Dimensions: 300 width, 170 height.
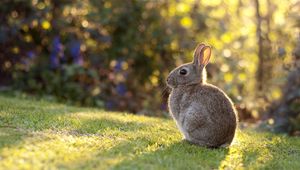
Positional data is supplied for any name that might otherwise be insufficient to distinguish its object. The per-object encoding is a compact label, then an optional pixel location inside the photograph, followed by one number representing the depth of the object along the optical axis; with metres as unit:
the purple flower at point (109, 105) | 11.55
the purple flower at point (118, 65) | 11.70
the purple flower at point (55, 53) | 11.42
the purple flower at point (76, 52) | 11.48
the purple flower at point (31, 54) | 11.41
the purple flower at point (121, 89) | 11.70
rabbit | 6.60
